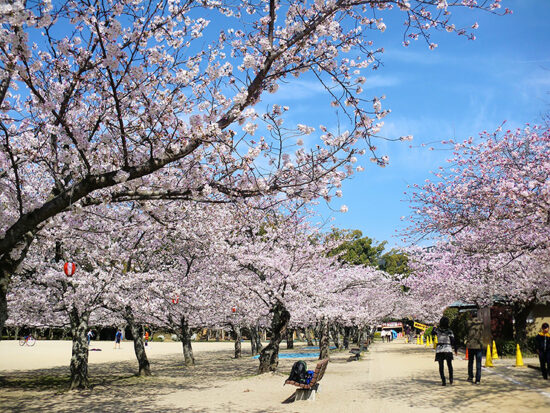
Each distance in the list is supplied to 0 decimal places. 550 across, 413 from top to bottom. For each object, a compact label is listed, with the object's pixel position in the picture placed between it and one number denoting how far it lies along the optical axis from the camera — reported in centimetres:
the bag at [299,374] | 1124
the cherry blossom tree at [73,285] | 1340
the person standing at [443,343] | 1178
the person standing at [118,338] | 4468
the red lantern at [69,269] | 1185
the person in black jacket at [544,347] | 1243
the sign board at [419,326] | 4911
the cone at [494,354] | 2056
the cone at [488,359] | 1681
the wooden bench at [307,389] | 1091
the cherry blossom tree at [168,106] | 575
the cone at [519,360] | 1667
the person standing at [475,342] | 1179
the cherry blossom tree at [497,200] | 988
